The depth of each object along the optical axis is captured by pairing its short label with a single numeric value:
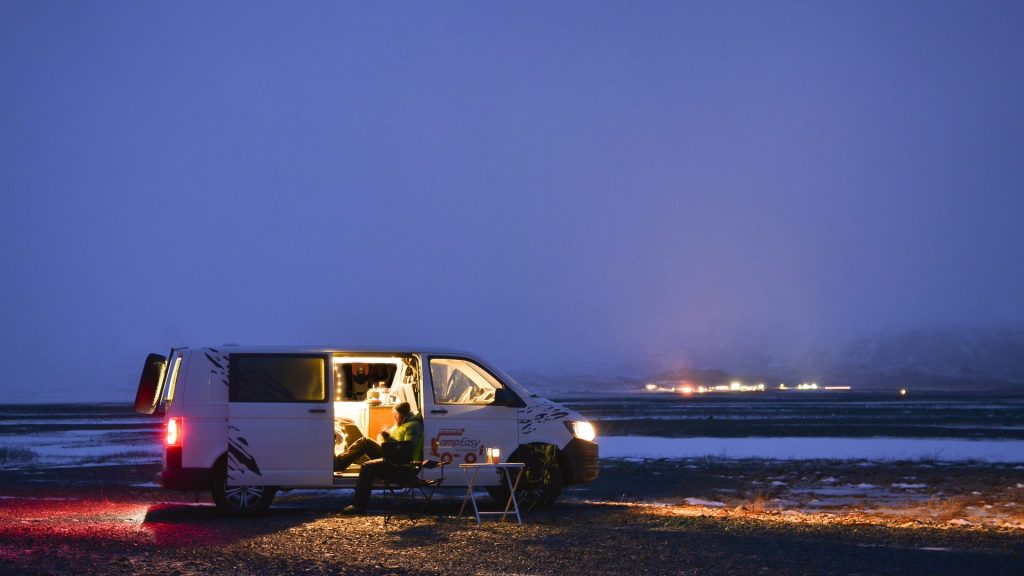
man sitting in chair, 13.02
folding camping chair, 12.88
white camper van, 13.03
